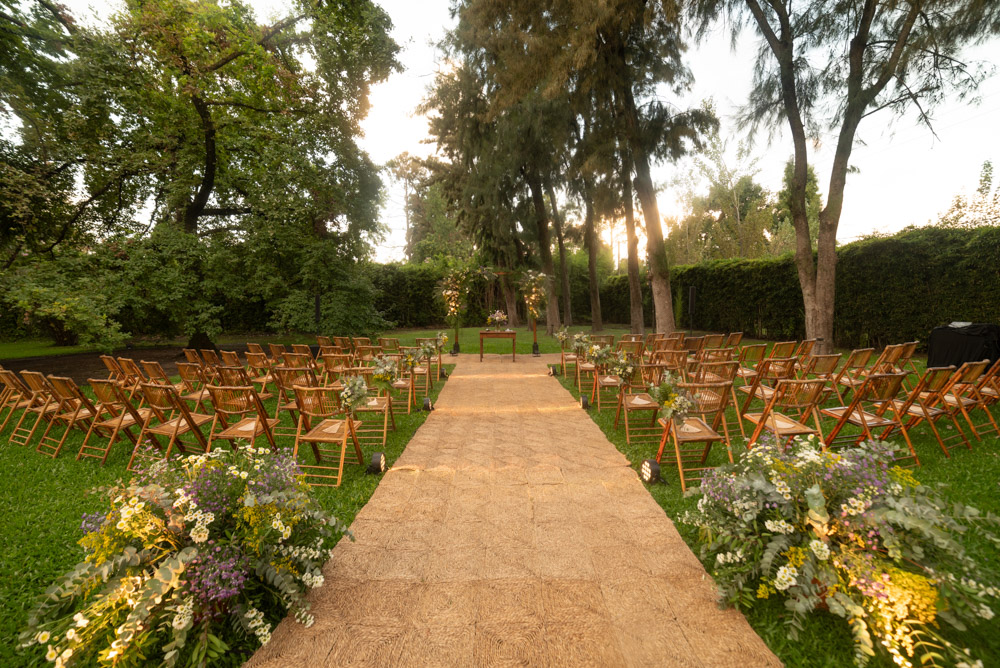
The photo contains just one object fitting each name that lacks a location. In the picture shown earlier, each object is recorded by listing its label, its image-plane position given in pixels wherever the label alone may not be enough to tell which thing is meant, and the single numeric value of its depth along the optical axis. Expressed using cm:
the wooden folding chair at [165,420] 387
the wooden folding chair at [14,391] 541
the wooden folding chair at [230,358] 662
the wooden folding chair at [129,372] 545
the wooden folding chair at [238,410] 386
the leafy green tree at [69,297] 715
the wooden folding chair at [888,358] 520
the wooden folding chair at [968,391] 415
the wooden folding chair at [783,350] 634
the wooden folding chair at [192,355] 663
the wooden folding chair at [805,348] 711
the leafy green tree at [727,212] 2752
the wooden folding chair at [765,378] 496
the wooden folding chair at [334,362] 601
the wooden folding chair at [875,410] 376
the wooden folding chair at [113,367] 612
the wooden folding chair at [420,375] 693
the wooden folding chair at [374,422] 503
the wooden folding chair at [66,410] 446
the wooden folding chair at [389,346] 771
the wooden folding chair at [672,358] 597
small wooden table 1163
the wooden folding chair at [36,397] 491
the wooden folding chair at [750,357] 627
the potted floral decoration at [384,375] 482
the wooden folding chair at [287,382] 494
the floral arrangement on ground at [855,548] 168
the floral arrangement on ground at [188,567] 172
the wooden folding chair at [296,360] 564
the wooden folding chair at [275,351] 725
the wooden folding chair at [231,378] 504
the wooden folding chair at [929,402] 392
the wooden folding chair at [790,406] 371
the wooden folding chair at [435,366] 817
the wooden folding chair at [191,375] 556
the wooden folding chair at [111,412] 415
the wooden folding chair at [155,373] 548
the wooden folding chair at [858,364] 495
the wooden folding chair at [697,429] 373
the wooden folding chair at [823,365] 508
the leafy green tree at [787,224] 2901
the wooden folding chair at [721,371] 489
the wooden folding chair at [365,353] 693
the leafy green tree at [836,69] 777
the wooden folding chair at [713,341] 840
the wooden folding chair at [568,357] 884
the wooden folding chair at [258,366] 654
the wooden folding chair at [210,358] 652
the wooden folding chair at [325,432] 374
